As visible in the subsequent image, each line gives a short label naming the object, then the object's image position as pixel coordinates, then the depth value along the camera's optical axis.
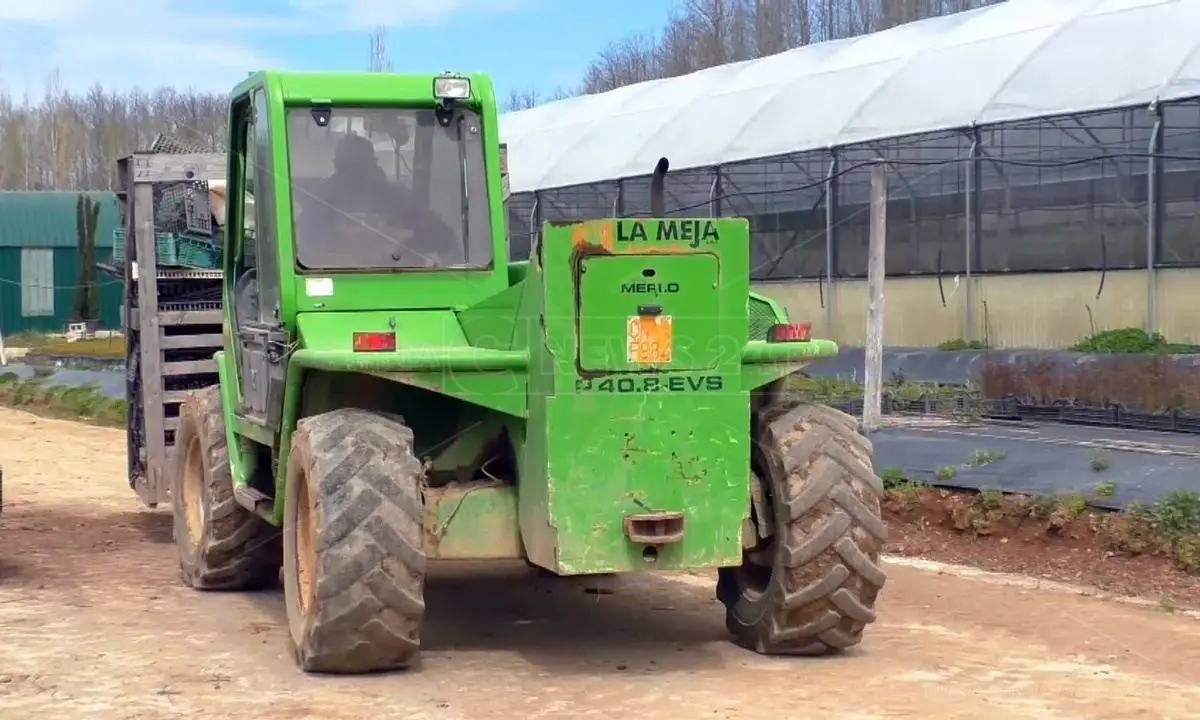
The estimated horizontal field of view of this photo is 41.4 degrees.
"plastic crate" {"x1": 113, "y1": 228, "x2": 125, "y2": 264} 12.23
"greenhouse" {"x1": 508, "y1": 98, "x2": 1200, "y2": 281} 17.66
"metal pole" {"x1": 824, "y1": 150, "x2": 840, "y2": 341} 22.39
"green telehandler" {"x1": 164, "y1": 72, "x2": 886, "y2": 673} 6.57
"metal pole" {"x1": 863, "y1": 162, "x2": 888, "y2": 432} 12.34
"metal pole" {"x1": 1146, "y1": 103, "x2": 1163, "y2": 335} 17.61
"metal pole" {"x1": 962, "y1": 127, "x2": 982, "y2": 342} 20.19
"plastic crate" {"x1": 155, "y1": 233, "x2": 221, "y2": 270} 11.20
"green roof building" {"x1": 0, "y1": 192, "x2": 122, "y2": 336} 47.38
